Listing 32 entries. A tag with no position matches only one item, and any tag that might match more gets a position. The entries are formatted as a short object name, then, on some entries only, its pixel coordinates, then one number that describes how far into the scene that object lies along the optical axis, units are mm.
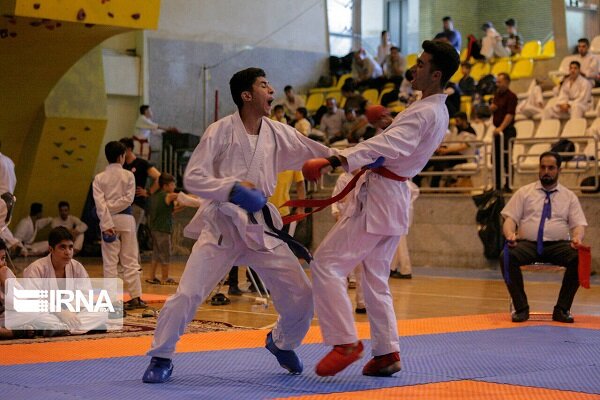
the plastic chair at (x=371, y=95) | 19088
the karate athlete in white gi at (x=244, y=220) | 4910
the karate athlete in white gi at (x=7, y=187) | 8500
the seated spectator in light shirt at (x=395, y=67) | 19016
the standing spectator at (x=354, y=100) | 17297
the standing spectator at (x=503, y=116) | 13711
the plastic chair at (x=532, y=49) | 19031
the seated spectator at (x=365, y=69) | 19719
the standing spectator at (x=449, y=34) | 17266
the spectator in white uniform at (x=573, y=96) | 14507
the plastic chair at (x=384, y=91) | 18852
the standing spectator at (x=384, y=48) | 20047
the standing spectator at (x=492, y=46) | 18266
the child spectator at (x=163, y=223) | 11375
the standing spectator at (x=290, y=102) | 18891
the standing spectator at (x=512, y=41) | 18156
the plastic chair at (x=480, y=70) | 18312
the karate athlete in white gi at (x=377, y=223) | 5012
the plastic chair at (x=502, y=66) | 17875
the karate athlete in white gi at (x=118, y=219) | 8578
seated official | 7961
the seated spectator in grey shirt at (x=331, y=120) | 17531
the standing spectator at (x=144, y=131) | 17844
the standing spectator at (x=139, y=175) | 9997
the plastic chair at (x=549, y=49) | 18372
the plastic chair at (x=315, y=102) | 20578
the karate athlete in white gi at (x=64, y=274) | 6770
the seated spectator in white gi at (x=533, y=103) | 15484
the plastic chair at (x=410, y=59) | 20212
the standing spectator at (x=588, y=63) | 14992
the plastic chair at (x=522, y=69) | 17500
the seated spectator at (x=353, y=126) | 15773
